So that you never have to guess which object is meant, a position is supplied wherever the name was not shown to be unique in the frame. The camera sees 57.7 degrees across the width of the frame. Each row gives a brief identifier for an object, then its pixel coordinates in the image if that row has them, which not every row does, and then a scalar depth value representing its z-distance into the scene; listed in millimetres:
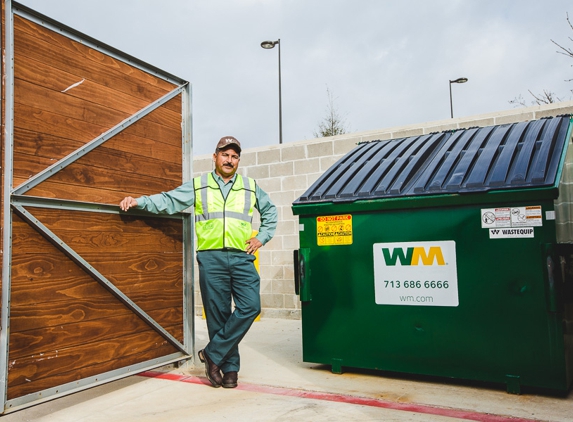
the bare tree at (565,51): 9039
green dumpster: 3496
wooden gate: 3197
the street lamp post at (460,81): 20531
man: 3980
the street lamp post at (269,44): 16312
